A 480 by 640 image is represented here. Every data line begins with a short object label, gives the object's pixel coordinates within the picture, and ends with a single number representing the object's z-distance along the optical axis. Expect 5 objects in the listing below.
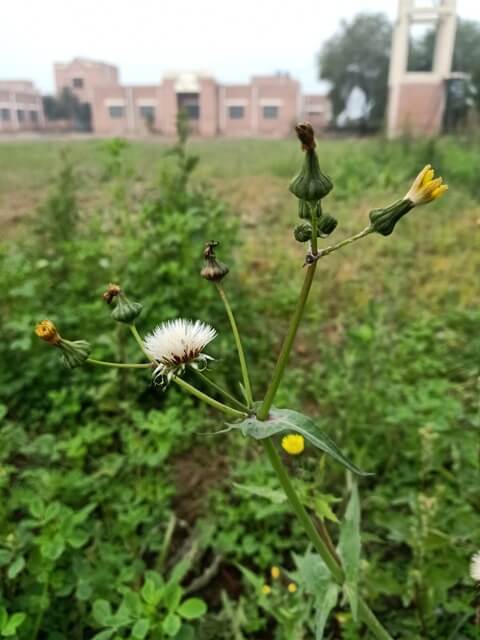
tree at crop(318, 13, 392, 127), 17.28
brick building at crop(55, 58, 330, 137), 23.63
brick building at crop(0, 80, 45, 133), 27.31
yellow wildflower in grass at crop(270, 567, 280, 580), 0.27
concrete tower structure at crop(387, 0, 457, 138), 10.68
